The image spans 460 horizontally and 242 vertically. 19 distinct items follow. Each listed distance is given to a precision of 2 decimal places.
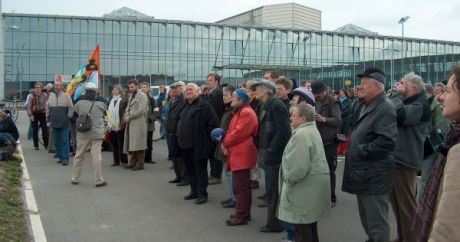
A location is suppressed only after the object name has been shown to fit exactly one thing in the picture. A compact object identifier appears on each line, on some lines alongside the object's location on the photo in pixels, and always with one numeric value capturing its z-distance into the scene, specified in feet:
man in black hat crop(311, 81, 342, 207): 22.33
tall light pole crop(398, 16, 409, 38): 154.01
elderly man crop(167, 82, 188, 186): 26.50
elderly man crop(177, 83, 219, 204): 24.68
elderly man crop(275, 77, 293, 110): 22.09
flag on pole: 40.73
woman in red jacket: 20.77
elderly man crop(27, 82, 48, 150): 45.47
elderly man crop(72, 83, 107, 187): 29.53
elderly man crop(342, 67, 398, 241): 15.42
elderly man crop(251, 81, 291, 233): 19.08
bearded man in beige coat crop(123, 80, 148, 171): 34.63
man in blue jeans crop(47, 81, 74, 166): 37.58
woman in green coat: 15.56
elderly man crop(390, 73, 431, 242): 17.39
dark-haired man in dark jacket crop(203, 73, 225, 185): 30.04
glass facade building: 142.10
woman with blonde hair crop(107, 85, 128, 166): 36.42
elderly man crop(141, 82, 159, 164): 38.32
